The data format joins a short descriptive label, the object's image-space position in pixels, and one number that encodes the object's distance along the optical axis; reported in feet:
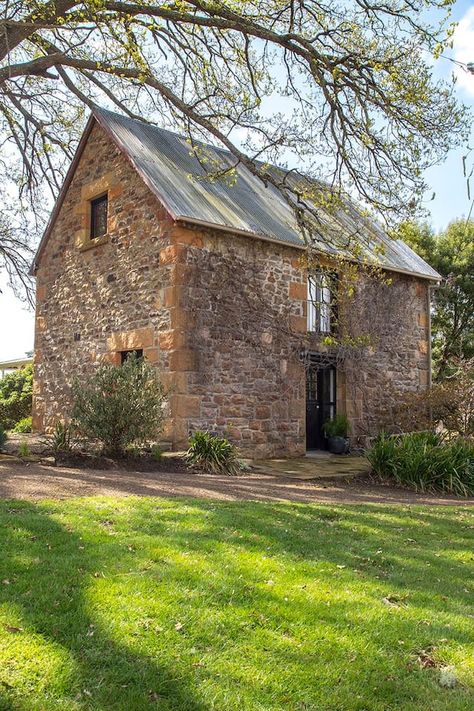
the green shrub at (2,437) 34.30
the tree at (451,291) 73.92
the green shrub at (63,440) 33.47
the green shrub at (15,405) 61.54
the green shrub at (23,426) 53.11
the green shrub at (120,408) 32.76
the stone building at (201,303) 38.75
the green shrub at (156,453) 33.78
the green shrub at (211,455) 33.06
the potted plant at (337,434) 46.34
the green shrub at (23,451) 32.71
